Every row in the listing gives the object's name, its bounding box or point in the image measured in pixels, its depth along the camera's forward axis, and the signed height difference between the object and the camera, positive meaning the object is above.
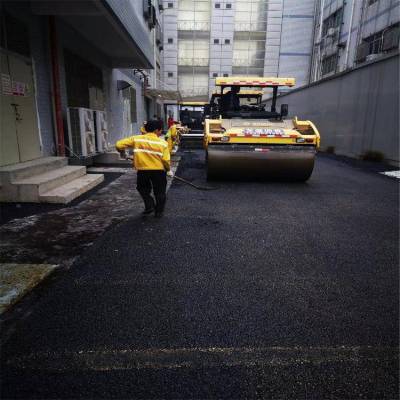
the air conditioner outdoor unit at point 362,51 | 18.91 +4.64
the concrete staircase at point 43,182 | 5.29 -1.05
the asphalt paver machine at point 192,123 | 15.48 +0.15
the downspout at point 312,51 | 28.98 +7.23
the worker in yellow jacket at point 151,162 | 4.55 -0.53
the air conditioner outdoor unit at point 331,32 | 24.11 +7.30
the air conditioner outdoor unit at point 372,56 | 16.62 +3.77
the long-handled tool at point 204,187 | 6.58 -1.29
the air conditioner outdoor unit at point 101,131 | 9.15 -0.19
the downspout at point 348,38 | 20.59 +5.89
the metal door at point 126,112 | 14.74 +0.61
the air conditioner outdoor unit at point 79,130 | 7.99 -0.15
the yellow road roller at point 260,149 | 6.66 -0.46
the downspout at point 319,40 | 26.81 +7.46
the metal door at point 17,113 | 5.76 +0.21
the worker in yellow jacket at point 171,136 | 10.40 -0.35
